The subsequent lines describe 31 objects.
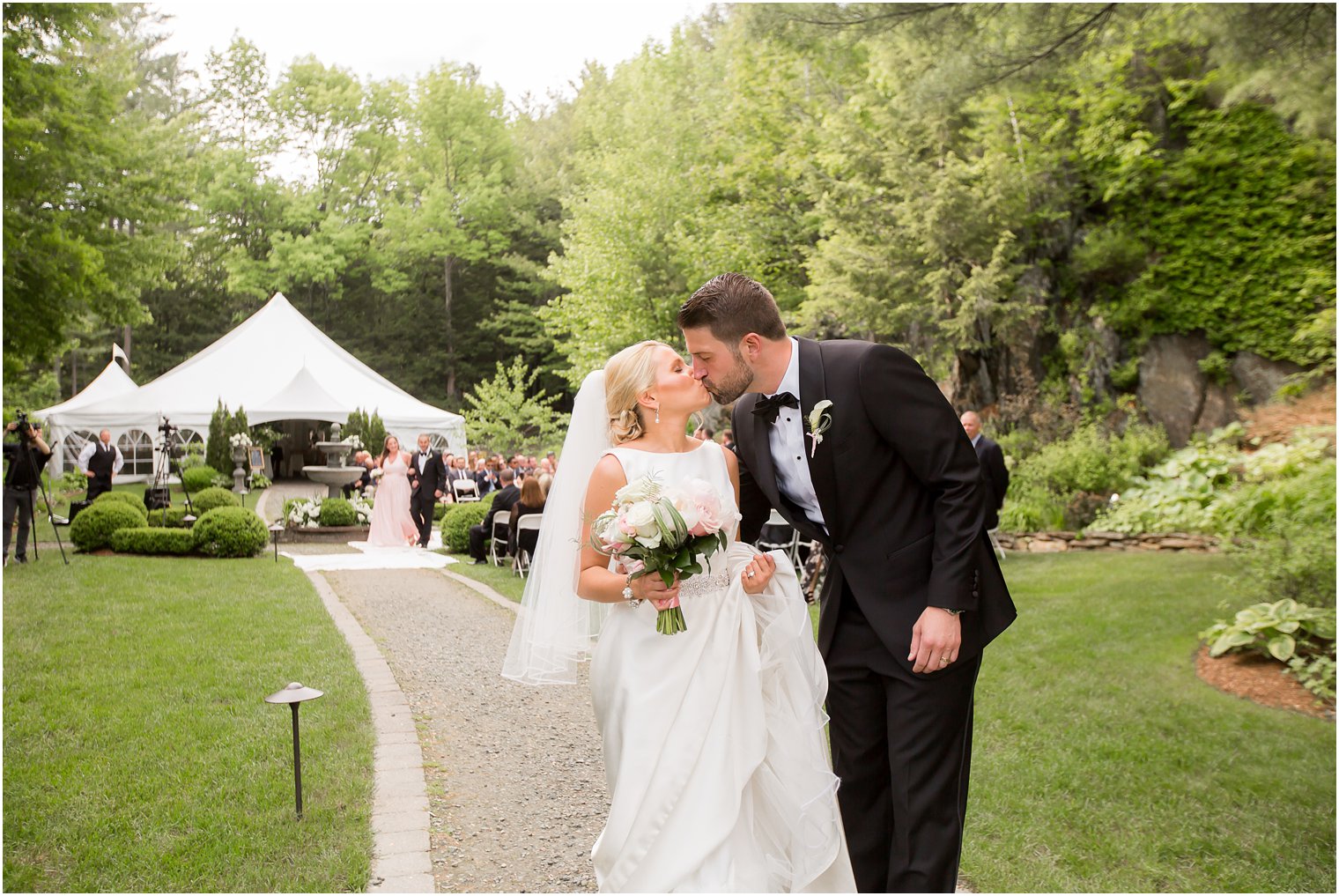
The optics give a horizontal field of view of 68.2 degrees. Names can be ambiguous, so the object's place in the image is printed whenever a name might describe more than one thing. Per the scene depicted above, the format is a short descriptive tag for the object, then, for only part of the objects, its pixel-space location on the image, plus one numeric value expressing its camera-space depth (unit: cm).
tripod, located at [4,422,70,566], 1129
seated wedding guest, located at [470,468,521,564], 1348
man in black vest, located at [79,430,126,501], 1546
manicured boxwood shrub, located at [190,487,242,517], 1535
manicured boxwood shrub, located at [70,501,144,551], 1309
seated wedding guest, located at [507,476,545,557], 1201
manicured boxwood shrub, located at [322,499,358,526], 1738
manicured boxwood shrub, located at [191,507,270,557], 1334
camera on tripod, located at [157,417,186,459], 1814
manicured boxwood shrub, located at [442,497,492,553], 1514
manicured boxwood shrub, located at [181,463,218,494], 1853
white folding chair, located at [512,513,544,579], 1198
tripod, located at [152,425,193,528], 1811
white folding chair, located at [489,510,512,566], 1356
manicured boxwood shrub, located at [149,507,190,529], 1440
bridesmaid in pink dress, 1672
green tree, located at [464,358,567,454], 2167
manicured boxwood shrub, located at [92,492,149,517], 1400
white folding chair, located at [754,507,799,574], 1030
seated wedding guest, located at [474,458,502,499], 2088
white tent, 1892
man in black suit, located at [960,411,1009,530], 1060
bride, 284
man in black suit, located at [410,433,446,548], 1616
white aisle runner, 1388
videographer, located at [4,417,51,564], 1139
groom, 271
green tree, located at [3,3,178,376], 1213
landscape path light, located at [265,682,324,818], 411
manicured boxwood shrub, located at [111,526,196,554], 1320
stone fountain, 1969
